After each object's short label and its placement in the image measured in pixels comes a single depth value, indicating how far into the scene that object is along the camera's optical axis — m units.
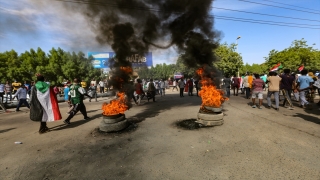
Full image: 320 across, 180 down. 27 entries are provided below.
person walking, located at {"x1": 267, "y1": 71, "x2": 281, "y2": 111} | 7.66
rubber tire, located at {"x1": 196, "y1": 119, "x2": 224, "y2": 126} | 5.70
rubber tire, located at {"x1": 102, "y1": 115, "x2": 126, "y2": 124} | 5.52
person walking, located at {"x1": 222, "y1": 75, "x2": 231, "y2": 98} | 11.73
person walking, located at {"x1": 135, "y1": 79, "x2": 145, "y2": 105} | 10.66
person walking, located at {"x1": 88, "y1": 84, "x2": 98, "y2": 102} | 15.40
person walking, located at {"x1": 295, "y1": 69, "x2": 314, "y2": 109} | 7.92
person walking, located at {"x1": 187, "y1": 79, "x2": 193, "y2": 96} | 14.47
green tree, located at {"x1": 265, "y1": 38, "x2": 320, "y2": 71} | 32.67
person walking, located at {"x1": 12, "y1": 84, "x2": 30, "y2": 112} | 10.08
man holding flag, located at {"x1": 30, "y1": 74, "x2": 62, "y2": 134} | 5.68
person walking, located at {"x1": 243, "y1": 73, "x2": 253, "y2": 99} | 11.59
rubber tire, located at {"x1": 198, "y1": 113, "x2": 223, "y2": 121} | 5.69
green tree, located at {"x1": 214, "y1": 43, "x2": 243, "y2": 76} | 28.52
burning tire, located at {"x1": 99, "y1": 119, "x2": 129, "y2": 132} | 5.48
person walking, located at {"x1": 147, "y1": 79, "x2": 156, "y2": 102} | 12.03
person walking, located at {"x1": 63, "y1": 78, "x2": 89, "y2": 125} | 6.74
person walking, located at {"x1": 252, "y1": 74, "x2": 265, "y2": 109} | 8.09
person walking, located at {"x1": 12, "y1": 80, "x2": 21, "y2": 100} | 15.64
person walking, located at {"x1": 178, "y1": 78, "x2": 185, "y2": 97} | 14.28
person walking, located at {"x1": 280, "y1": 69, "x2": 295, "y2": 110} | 8.23
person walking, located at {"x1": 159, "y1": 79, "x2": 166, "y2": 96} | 16.57
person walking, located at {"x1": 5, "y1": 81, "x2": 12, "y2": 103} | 13.69
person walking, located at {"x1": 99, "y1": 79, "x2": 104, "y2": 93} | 18.67
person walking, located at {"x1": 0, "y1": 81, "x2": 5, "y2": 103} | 12.34
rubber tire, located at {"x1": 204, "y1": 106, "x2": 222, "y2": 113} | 5.70
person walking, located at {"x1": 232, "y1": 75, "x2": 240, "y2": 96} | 13.33
